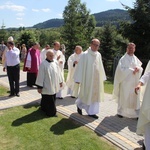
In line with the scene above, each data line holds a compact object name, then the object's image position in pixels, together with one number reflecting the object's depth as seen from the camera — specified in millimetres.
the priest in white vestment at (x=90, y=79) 5097
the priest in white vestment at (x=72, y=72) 6708
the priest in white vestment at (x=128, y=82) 5204
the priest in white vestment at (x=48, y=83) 5183
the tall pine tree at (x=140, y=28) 12308
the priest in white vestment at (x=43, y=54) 8819
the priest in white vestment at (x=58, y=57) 6842
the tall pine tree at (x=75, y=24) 24030
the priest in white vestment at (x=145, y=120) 3105
